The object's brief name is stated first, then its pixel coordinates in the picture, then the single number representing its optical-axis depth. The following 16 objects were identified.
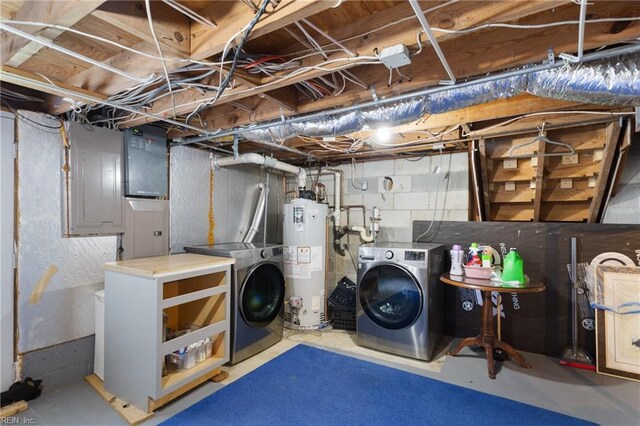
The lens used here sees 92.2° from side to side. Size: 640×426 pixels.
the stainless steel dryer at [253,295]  2.55
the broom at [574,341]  2.60
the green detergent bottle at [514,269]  2.38
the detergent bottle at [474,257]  2.60
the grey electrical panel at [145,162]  2.54
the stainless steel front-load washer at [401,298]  2.63
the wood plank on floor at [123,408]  1.86
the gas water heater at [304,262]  3.28
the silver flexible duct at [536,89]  1.39
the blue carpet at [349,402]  1.90
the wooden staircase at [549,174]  2.55
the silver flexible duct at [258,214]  3.62
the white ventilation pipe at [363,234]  3.67
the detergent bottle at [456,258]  2.72
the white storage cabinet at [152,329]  1.90
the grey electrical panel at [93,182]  2.26
